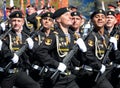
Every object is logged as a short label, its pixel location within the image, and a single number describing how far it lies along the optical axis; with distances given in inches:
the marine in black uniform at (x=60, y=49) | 517.7
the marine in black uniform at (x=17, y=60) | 557.1
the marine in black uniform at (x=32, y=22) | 755.1
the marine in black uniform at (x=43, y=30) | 595.1
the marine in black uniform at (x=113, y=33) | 596.2
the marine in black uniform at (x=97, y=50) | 540.5
